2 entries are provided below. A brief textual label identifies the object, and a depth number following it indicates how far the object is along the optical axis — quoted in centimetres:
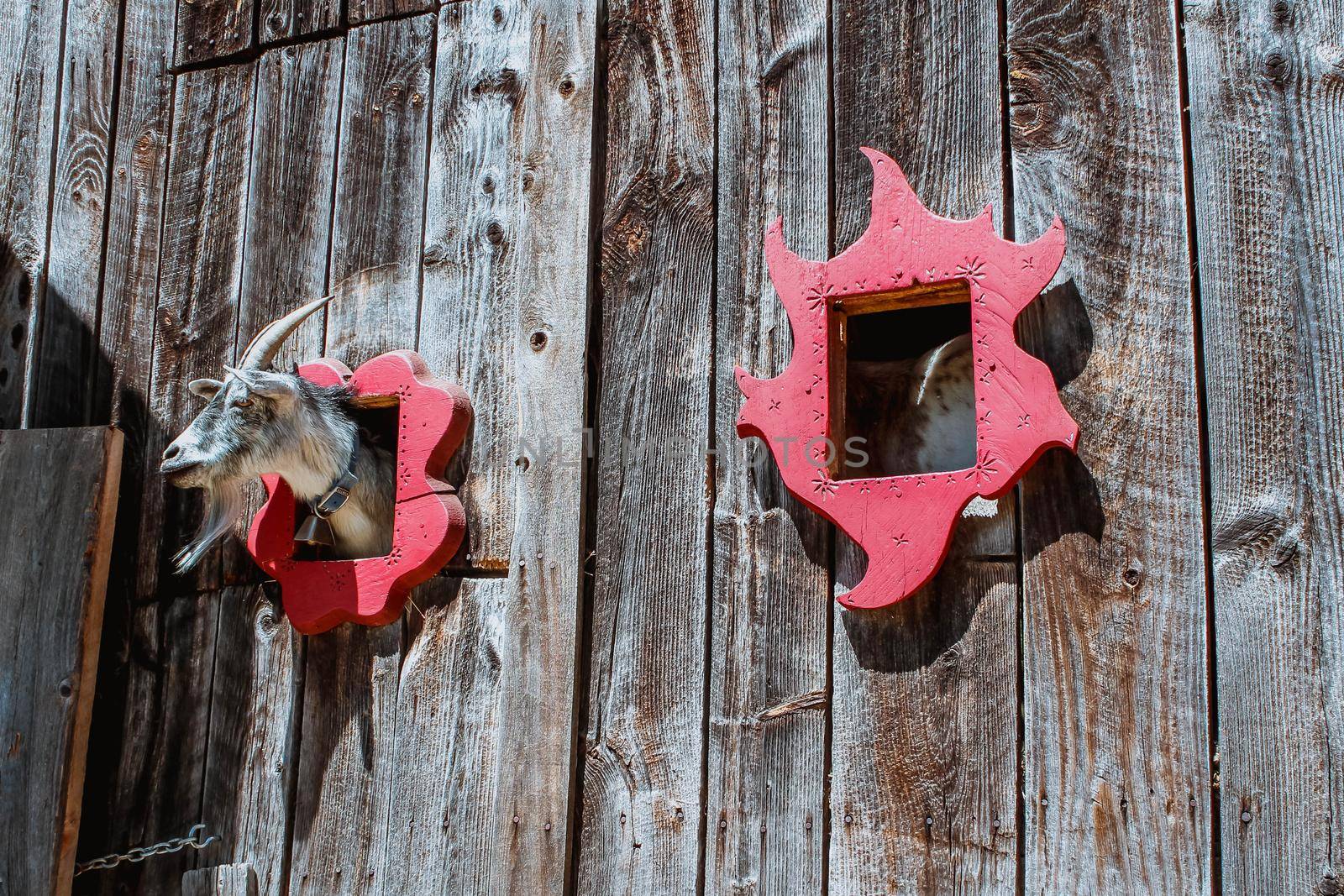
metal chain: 336
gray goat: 328
